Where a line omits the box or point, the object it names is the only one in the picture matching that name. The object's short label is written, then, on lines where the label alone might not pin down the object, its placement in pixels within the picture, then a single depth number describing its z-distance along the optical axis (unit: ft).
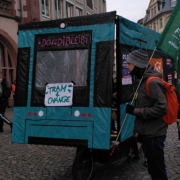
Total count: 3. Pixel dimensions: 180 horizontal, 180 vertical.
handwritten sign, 10.80
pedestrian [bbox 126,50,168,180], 7.75
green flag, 9.86
